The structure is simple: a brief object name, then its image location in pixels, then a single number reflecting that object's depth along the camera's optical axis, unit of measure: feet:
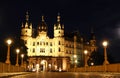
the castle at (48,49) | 220.57
